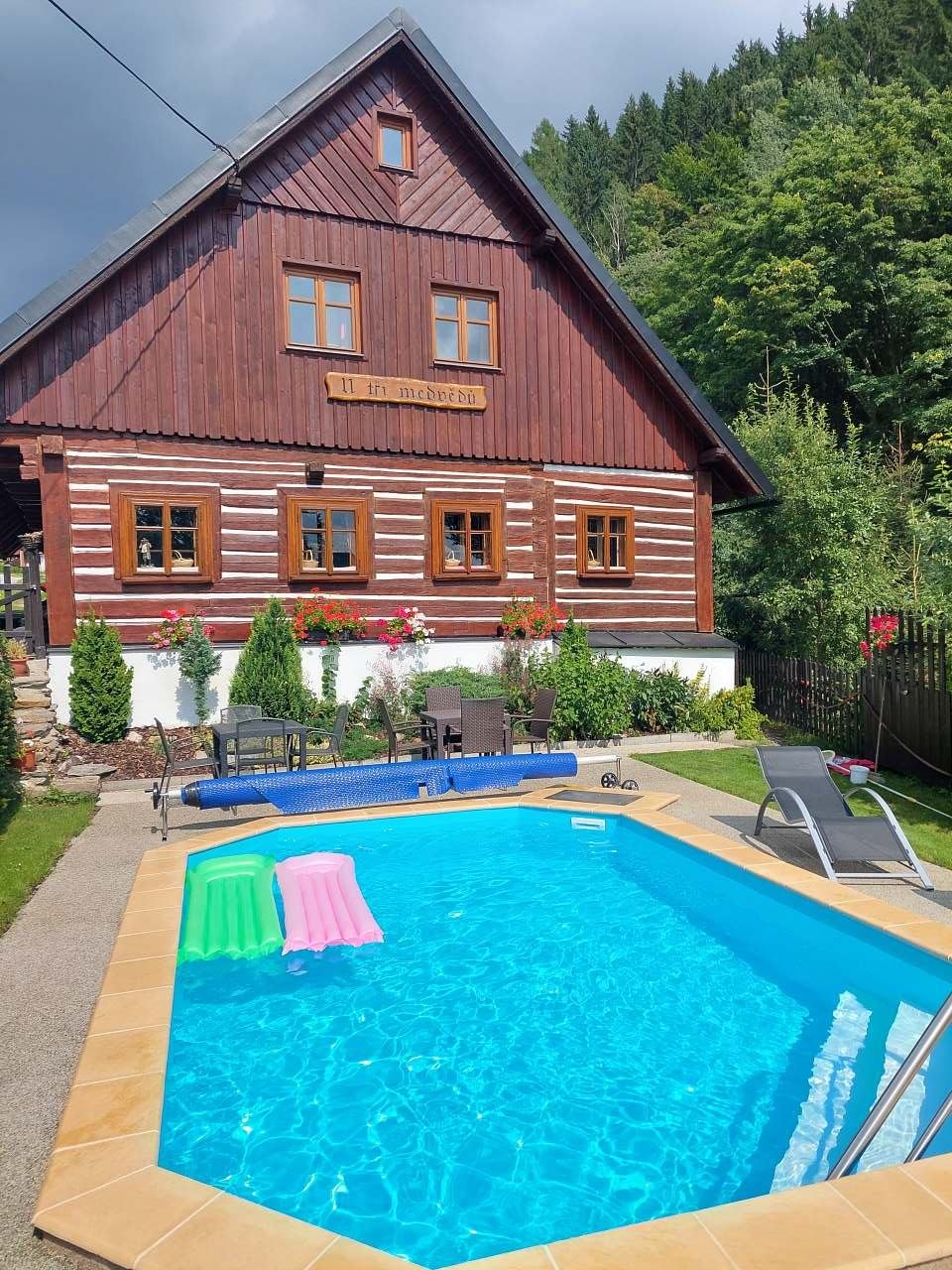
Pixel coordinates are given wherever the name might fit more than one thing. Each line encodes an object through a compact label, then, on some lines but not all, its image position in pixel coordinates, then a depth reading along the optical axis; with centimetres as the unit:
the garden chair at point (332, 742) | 1021
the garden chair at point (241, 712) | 1158
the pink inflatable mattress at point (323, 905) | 597
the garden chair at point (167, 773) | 822
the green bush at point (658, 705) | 1416
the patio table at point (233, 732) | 958
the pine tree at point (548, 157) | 5444
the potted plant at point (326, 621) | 1346
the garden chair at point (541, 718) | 1155
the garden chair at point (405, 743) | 1088
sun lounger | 657
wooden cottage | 1257
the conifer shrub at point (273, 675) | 1261
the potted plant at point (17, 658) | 1109
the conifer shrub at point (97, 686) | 1194
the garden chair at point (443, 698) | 1250
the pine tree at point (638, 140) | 5544
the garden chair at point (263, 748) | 970
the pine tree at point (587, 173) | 5284
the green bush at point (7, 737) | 912
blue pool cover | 870
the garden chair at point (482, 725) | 1072
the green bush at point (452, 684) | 1349
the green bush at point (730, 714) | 1425
